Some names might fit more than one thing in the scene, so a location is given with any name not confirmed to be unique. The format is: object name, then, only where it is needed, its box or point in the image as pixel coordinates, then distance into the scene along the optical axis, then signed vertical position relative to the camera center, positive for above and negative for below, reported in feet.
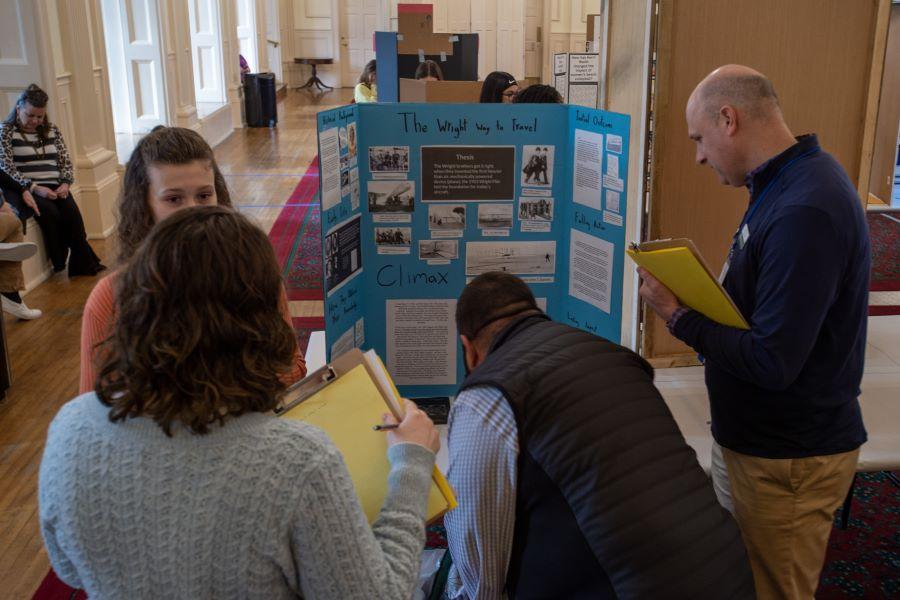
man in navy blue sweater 6.57 -2.26
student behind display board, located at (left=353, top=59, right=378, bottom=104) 28.60 -1.62
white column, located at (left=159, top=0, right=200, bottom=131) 33.76 -1.01
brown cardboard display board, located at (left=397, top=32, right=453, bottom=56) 26.84 -0.21
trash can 46.73 -3.25
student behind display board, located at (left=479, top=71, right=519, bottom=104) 19.24 -1.12
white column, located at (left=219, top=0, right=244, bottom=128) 44.62 -1.01
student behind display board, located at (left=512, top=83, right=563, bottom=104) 15.83 -1.03
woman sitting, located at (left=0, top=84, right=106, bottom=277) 20.02 -3.16
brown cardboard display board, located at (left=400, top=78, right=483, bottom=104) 17.85 -1.10
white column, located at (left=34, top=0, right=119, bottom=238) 22.31 -1.53
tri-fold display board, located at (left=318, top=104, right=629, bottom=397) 9.98 -2.13
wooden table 63.67 -1.96
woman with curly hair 3.79 -1.76
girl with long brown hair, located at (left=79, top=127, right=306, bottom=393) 6.53 -1.03
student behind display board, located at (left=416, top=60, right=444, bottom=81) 25.27 -0.96
